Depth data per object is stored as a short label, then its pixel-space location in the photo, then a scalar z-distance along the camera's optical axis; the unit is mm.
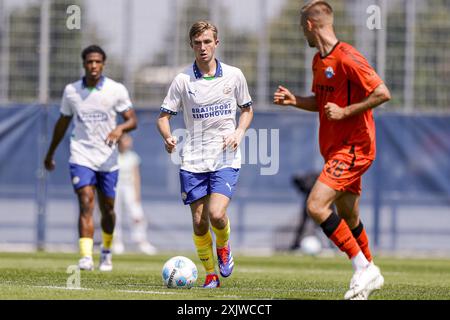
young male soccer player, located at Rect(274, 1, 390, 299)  8984
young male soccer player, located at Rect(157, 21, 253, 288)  10320
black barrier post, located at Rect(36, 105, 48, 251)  19625
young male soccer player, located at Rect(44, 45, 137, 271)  13148
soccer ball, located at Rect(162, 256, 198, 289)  10062
